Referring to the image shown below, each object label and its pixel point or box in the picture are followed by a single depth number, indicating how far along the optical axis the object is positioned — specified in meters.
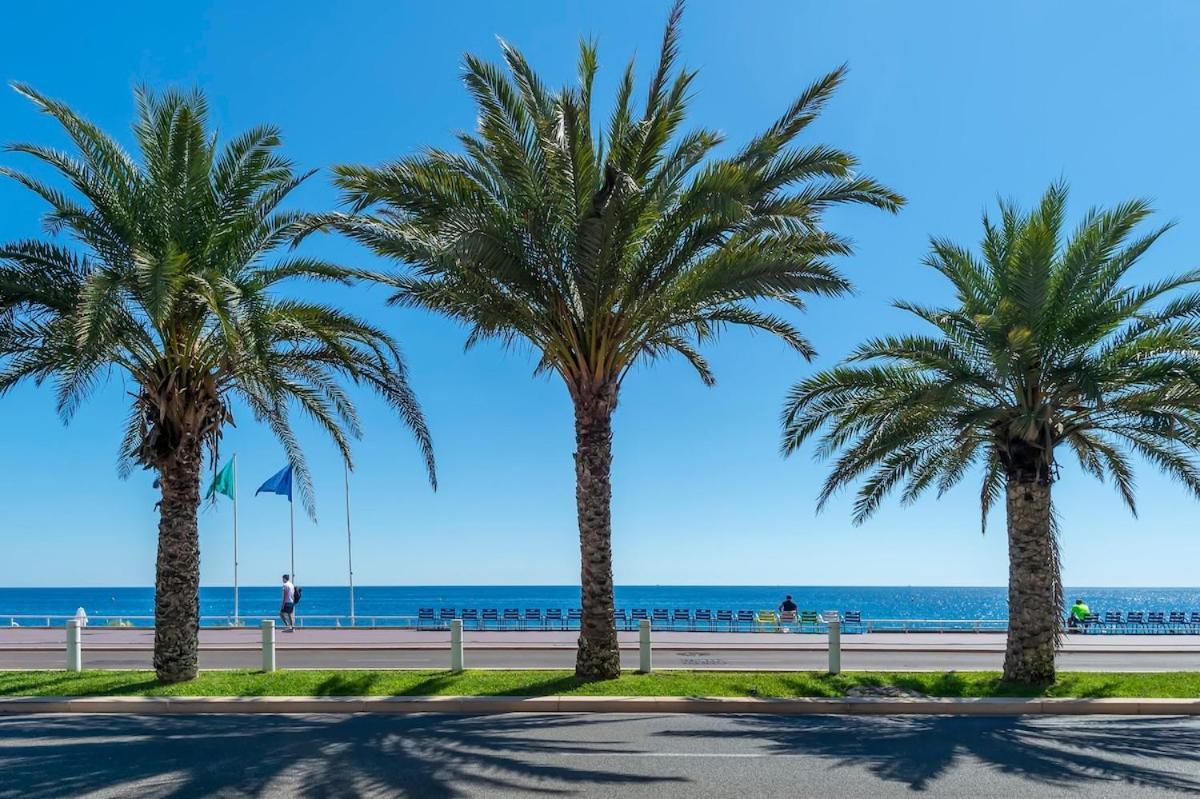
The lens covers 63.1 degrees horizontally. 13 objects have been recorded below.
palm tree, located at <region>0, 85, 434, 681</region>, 14.23
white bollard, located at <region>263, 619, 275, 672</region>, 16.17
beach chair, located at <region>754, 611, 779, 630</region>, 33.91
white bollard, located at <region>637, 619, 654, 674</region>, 16.05
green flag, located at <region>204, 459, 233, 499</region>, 35.09
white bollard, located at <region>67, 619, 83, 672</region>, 16.78
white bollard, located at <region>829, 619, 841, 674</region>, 16.02
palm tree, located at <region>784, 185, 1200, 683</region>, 14.81
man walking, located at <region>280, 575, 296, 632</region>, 29.45
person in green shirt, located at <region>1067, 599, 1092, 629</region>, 30.47
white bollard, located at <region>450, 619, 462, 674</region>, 16.30
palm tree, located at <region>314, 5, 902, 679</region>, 13.80
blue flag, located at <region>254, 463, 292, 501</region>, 34.16
